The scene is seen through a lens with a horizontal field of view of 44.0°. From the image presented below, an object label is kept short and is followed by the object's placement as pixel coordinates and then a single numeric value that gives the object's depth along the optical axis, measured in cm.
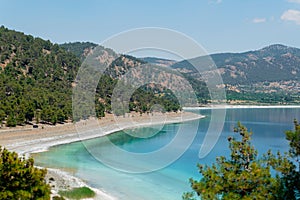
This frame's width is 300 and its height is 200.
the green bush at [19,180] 1209
